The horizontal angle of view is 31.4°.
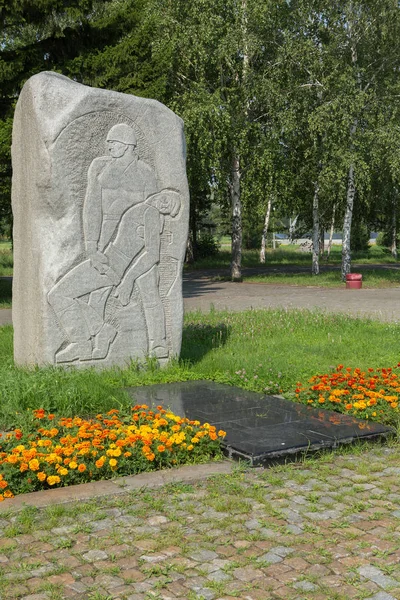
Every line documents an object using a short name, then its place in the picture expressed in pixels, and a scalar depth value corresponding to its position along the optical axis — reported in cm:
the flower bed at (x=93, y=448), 459
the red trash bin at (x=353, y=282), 2189
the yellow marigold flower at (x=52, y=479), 450
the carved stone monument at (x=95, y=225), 721
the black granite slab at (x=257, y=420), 528
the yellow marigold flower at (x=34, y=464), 448
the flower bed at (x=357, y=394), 615
